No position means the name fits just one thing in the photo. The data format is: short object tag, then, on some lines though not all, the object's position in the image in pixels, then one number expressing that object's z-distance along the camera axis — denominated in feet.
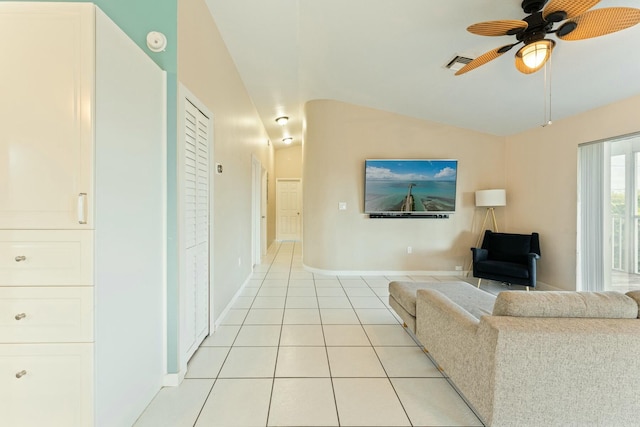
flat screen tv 15.64
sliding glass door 10.93
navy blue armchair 12.30
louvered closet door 6.91
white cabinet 4.06
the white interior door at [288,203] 29.40
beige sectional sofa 4.39
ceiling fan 5.38
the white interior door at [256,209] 16.49
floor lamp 14.60
